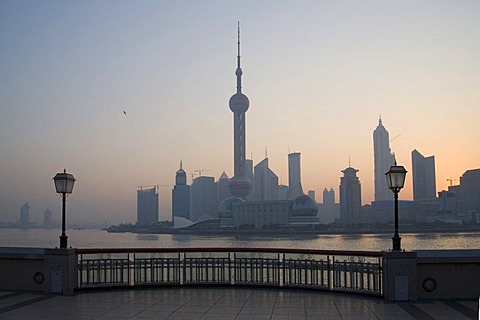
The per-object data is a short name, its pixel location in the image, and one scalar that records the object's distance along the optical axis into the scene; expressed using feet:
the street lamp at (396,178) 50.72
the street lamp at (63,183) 54.80
